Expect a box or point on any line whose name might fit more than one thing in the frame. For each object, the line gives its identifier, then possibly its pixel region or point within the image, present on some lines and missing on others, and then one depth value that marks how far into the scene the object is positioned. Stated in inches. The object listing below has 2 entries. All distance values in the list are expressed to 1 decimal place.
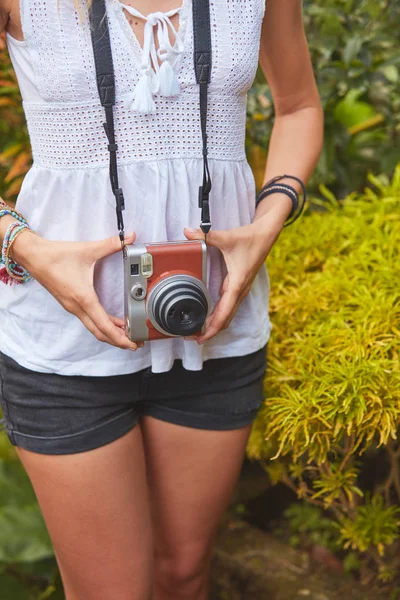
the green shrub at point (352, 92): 81.0
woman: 34.6
